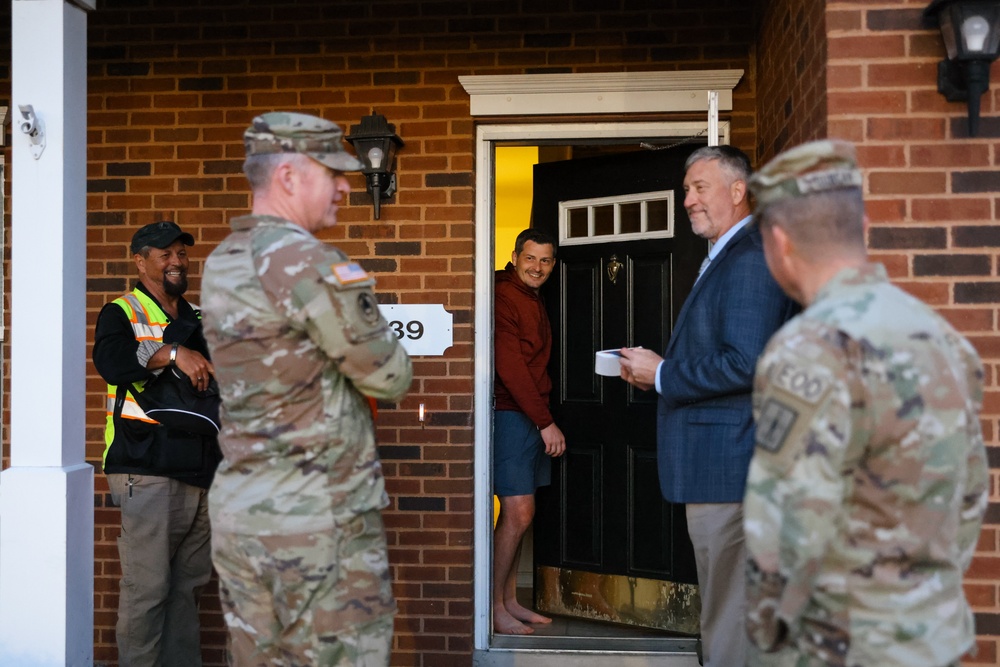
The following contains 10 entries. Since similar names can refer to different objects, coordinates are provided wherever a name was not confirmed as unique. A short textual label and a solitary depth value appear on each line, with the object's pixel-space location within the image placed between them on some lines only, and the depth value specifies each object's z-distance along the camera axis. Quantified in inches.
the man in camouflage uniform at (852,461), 62.8
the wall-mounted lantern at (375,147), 168.4
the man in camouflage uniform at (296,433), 91.2
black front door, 186.2
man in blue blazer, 114.4
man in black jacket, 137.7
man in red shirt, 191.0
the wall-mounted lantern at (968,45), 110.1
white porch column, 116.2
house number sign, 171.3
